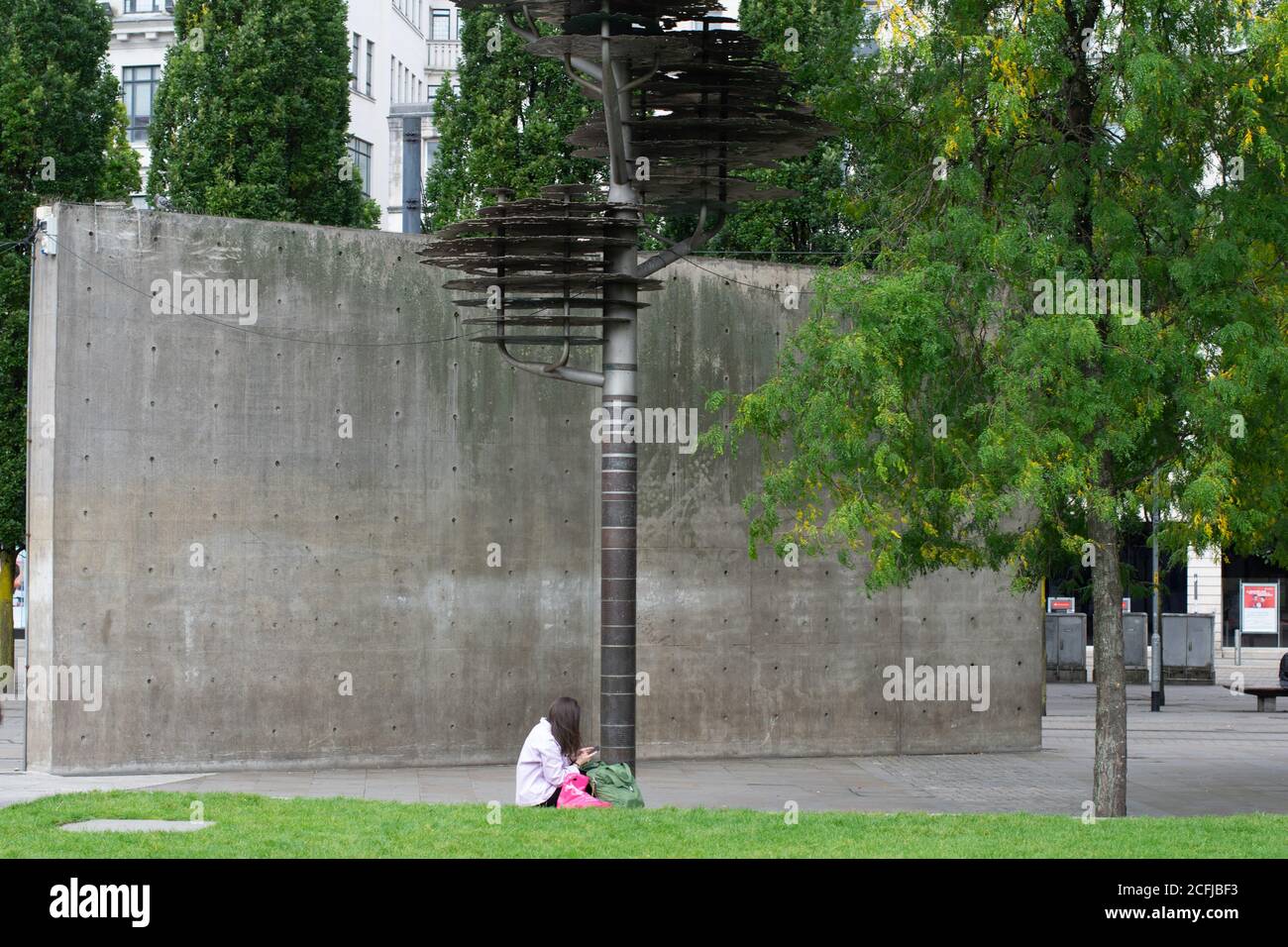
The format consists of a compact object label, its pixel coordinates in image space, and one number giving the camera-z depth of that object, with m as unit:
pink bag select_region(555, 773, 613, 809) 12.16
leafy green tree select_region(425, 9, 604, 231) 27.19
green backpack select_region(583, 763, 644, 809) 12.61
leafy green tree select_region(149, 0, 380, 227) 26.81
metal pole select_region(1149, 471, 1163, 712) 30.56
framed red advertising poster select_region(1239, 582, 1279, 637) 46.16
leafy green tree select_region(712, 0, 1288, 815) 13.89
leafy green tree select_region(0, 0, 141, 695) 29.67
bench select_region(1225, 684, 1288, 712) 29.59
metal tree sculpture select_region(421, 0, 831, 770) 15.25
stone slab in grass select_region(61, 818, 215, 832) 10.59
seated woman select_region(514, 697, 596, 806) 12.26
